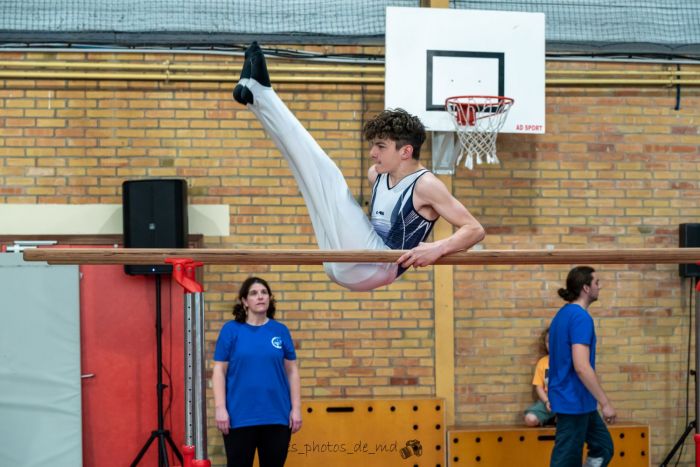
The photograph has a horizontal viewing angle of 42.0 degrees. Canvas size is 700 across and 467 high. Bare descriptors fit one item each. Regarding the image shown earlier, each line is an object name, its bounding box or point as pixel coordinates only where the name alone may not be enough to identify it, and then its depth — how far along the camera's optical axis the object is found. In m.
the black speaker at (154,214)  6.64
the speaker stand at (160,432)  6.68
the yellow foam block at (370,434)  6.88
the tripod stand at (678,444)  7.11
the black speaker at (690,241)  7.25
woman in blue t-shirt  5.23
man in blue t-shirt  5.40
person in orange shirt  6.97
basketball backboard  6.69
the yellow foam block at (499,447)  6.90
